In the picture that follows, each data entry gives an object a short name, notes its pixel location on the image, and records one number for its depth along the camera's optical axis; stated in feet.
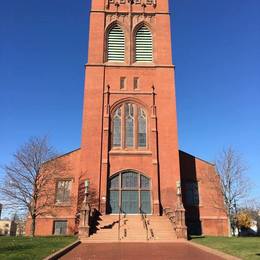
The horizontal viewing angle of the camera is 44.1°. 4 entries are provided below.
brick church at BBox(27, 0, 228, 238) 95.96
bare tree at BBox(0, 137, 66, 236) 88.42
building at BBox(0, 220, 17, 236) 264.31
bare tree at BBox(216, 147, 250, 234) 101.19
